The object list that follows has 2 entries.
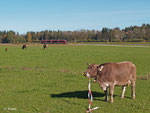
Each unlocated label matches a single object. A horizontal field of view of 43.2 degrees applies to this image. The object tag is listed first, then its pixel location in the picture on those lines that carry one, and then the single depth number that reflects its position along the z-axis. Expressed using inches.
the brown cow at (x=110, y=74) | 391.2
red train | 5867.1
